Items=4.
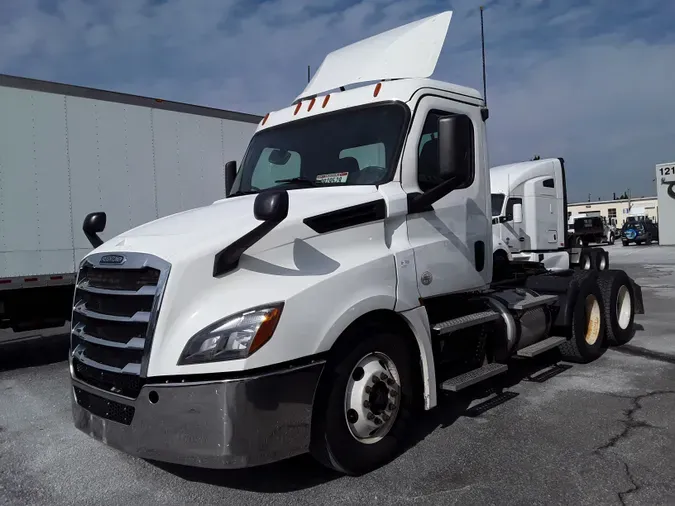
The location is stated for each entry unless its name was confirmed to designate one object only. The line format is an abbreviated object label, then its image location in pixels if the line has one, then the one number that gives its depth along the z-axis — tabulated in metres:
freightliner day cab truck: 3.18
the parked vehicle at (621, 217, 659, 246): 40.50
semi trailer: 7.31
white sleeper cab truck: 13.52
